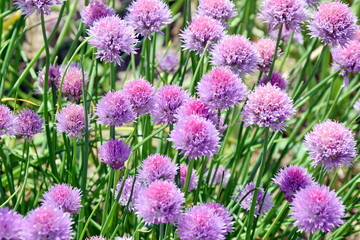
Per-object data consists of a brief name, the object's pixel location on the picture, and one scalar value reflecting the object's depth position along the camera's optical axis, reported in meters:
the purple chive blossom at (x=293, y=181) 1.41
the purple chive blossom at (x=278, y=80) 1.49
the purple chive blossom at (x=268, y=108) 1.36
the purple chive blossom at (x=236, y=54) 1.41
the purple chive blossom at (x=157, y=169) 1.37
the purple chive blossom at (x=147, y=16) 1.45
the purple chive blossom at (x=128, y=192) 1.42
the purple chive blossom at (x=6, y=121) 1.39
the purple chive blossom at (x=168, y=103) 1.39
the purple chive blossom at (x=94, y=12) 1.48
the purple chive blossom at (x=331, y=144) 1.38
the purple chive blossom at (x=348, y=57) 1.47
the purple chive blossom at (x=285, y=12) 1.44
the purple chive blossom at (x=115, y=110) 1.38
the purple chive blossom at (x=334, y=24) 1.44
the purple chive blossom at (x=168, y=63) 1.66
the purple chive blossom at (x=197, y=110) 1.37
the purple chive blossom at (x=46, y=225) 1.29
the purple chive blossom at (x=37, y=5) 1.40
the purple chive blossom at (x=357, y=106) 1.63
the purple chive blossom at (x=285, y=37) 1.66
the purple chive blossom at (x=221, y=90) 1.37
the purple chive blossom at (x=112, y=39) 1.41
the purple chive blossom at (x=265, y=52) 1.48
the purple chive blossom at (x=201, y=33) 1.44
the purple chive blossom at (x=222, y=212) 1.36
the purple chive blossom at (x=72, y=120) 1.41
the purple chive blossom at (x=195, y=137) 1.34
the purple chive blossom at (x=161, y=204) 1.32
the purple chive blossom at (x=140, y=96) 1.39
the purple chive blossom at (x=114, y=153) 1.37
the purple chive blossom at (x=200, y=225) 1.32
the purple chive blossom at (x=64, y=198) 1.35
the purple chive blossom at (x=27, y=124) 1.42
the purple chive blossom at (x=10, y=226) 1.29
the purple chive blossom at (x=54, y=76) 1.50
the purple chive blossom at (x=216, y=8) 1.48
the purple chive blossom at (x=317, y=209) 1.34
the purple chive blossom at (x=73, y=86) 1.46
